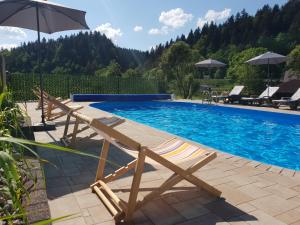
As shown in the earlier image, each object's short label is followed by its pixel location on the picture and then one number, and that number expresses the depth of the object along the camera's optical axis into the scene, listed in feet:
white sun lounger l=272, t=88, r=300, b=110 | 34.84
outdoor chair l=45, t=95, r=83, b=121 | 15.83
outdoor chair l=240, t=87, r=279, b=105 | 41.02
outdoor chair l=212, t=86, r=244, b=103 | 45.03
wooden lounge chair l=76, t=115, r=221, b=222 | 7.37
